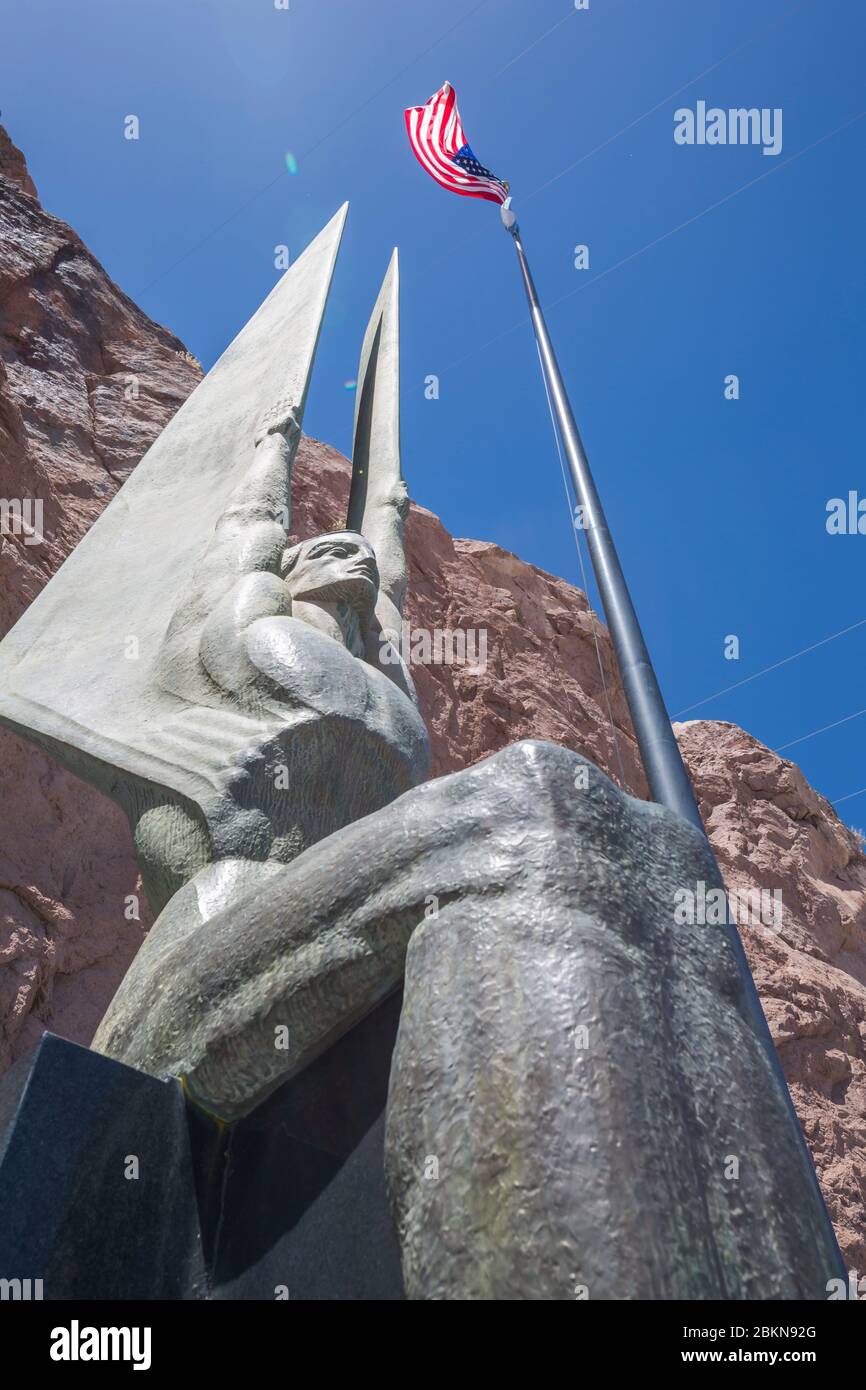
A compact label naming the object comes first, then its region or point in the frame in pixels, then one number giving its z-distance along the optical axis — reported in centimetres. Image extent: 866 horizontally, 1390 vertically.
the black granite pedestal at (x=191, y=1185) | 139
